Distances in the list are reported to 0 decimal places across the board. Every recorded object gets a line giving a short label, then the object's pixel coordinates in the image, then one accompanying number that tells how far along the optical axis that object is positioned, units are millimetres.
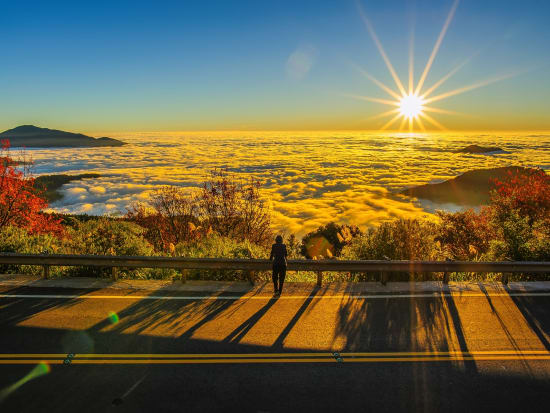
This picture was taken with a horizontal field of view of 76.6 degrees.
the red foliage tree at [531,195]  24031
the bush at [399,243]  13836
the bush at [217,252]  10867
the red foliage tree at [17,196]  23328
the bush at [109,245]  11180
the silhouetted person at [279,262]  9164
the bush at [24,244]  11258
